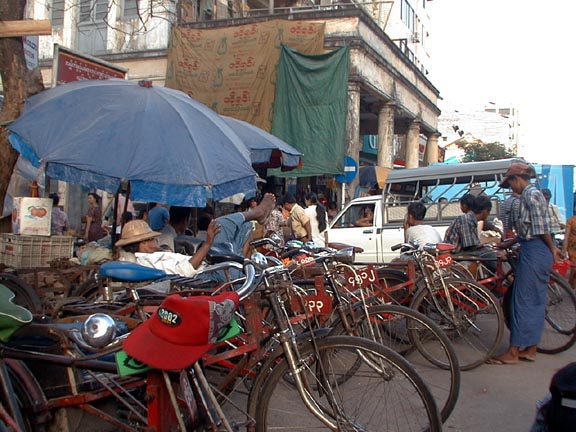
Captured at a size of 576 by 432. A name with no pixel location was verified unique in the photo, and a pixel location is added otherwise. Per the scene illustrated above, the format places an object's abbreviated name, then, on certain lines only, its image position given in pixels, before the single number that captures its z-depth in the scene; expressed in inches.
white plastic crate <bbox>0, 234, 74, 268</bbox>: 222.5
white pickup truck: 373.7
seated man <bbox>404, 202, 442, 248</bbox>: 243.4
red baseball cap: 83.6
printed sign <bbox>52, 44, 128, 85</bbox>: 290.5
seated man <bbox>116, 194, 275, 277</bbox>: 166.6
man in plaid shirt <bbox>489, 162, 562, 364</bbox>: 194.9
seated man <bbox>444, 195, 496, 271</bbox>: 237.8
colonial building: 559.5
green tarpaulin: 525.3
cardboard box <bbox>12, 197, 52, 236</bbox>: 221.8
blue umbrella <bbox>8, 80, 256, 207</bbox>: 186.1
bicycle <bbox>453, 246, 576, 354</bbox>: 214.1
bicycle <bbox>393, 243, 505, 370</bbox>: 194.2
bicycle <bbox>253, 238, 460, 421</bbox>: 142.6
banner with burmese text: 545.3
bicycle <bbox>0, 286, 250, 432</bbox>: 91.8
